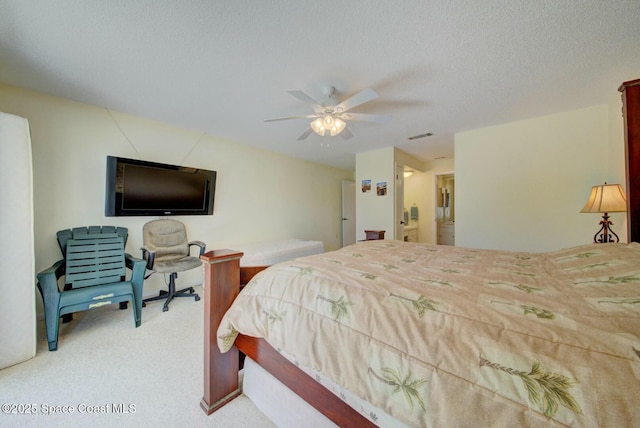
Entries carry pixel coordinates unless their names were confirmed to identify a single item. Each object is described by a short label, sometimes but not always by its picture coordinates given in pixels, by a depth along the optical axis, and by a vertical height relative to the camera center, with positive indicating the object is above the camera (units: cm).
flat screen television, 263 +32
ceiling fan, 216 +101
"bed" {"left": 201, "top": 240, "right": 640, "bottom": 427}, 55 -39
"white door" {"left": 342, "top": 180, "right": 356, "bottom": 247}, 631 +0
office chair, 265 -49
